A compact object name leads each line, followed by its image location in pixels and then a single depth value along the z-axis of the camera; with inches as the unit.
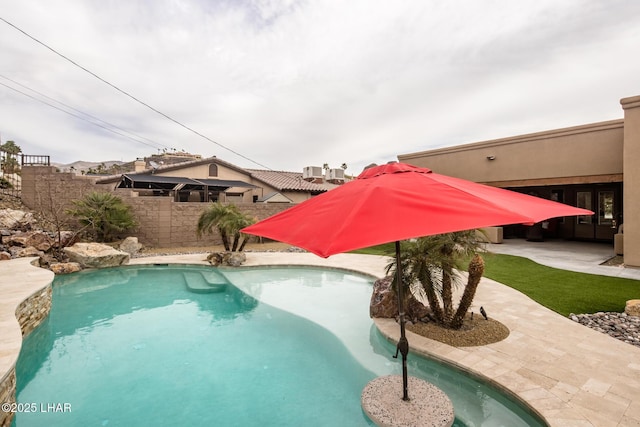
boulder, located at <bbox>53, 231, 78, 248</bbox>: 558.5
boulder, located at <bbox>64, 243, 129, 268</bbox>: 523.3
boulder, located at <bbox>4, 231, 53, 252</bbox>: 533.0
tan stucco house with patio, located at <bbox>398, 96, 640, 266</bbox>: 458.3
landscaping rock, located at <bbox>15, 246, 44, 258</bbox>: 502.3
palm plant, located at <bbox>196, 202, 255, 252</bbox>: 594.6
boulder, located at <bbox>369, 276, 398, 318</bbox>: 296.7
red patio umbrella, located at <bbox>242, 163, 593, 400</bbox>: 93.9
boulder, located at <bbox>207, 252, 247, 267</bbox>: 560.1
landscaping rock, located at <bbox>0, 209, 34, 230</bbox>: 610.2
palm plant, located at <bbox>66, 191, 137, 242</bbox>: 650.8
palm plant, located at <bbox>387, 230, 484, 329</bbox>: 240.5
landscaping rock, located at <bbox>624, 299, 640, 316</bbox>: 272.8
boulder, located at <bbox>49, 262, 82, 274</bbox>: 486.9
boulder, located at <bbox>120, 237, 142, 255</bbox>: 648.4
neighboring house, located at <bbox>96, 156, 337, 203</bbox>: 948.6
